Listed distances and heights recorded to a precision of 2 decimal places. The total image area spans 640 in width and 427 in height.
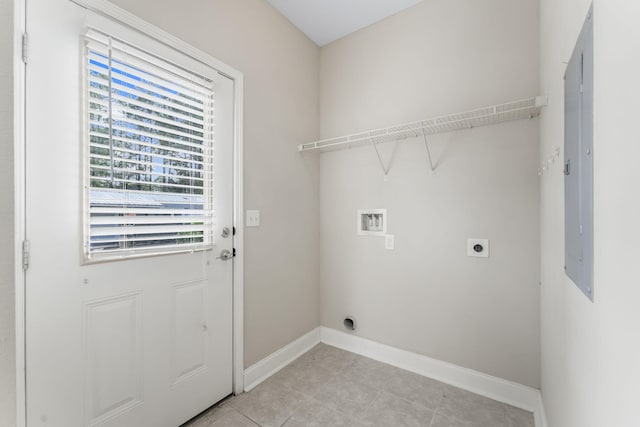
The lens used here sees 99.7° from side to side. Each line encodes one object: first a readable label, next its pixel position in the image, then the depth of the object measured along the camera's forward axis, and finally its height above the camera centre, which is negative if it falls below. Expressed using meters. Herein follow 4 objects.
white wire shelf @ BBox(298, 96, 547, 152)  1.63 +0.60
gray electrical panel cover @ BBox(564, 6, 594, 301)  0.73 +0.15
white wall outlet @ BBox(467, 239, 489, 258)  1.81 -0.25
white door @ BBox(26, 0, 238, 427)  1.10 -0.06
